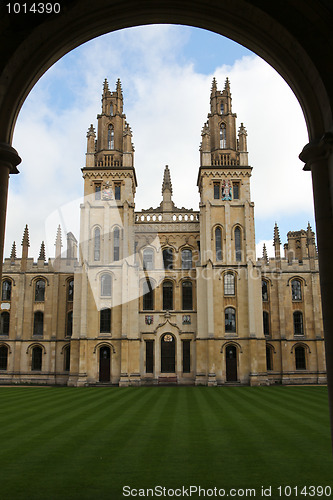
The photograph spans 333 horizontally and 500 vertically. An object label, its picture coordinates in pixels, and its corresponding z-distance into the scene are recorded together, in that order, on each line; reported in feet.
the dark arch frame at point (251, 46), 27.76
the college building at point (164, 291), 143.64
